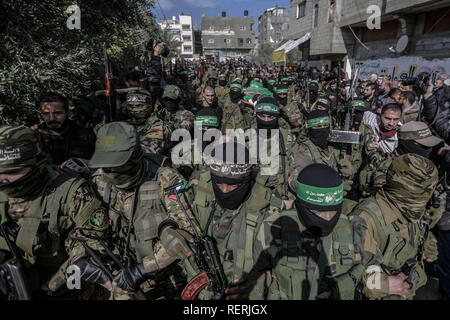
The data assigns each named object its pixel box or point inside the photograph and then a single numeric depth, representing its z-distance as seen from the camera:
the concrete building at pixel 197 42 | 75.38
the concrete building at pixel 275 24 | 59.88
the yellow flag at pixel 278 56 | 22.28
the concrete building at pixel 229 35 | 70.25
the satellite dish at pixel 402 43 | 13.29
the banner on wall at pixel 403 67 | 11.48
